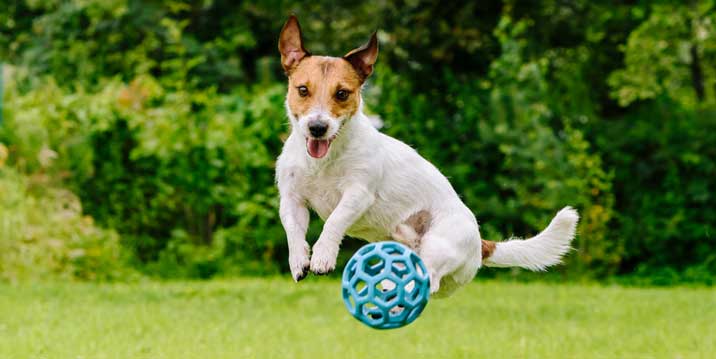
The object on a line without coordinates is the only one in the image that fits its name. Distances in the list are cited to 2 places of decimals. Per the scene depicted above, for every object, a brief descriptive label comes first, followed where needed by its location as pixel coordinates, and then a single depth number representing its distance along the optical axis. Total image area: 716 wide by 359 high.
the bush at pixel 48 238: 22.89
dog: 9.05
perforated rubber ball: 8.79
